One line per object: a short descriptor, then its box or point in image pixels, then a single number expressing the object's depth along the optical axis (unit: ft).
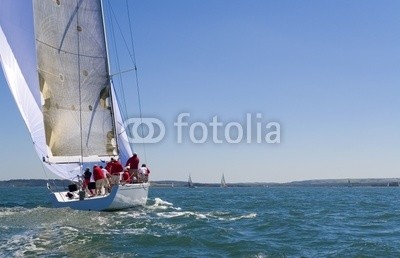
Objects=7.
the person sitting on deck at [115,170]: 78.54
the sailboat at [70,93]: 81.61
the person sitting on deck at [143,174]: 83.10
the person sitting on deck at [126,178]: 80.11
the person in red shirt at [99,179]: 77.30
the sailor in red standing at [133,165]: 82.64
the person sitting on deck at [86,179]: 79.17
